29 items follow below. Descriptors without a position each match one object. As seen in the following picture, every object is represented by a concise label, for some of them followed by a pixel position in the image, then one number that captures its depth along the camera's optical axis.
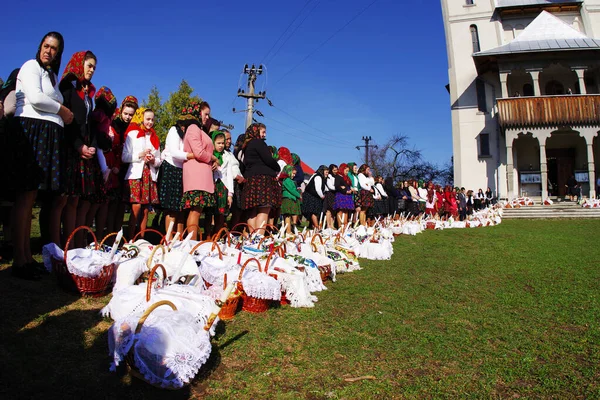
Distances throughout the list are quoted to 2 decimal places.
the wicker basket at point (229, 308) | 3.30
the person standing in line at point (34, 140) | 3.62
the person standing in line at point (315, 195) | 10.41
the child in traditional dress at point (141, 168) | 5.31
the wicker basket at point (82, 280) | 3.39
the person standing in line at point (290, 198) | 8.66
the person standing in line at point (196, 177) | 5.27
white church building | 25.03
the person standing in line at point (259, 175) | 6.40
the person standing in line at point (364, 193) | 11.45
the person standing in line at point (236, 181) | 6.78
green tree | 26.62
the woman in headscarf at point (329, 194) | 10.60
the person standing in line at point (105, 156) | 4.71
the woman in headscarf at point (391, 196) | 15.02
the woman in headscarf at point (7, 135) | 3.58
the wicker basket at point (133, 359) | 2.14
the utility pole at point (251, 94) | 25.50
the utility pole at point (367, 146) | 53.60
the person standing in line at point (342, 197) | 10.65
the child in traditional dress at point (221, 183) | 6.24
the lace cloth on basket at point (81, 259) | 3.33
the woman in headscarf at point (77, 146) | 4.05
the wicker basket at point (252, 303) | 3.52
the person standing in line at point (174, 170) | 5.54
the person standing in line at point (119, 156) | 5.33
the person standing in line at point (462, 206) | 20.91
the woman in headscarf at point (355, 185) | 11.23
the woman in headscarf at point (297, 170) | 9.91
